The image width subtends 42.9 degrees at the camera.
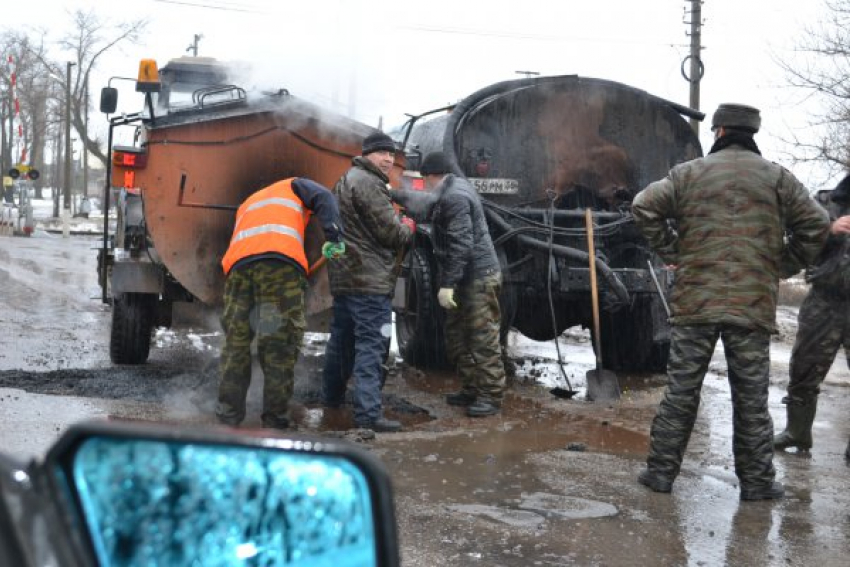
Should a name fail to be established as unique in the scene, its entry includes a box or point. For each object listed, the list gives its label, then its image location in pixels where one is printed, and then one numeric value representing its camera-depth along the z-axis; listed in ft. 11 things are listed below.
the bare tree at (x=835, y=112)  64.69
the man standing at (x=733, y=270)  16.01
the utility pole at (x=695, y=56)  75.05
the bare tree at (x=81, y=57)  140.77
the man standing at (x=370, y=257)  20.44
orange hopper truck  22.47
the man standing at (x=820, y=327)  19.25
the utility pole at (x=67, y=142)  142.51
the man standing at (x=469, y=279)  22.44
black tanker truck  26.99
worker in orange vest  19.38
